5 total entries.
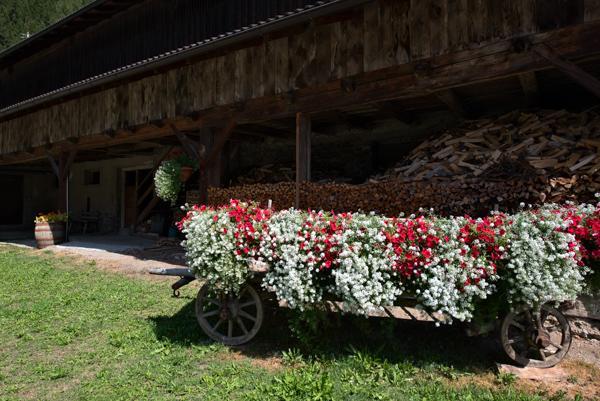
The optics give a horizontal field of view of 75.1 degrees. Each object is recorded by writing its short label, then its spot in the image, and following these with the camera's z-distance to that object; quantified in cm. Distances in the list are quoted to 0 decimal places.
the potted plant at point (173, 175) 838
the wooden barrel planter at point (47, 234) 1165
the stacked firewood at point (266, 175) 980
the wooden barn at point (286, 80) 540
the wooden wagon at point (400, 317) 355
